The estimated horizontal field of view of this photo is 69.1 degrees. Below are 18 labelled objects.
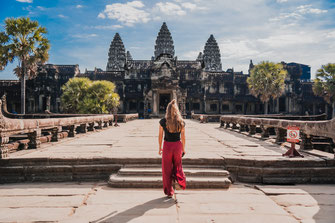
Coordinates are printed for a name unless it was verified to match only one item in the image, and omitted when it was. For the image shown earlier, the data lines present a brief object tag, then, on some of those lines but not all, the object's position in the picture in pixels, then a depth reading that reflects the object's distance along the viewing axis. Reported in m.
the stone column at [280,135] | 7.98
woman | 4.00
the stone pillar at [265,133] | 9.36
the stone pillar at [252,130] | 10.52
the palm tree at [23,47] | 19.45
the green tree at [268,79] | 29.88
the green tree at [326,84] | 30.02
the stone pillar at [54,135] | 8.17
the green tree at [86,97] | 22.65
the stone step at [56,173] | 5.00
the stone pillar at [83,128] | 11.12
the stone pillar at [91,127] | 12.22
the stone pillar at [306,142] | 6.57
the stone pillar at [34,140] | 6.66
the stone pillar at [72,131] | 9.49
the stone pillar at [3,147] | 5.24
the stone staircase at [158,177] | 4.51
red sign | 5.70
